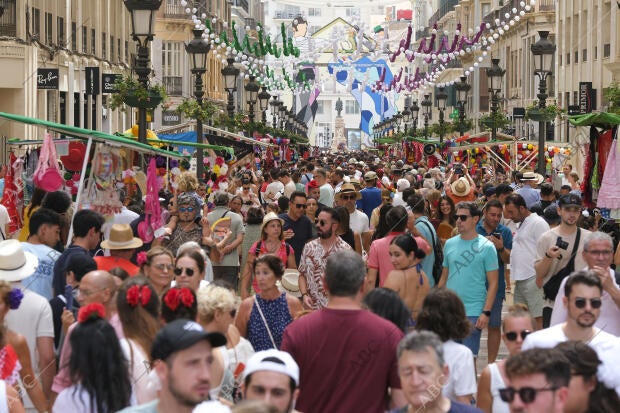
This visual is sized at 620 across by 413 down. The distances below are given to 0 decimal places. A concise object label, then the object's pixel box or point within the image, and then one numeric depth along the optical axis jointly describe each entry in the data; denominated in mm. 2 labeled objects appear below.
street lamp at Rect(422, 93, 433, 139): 62147
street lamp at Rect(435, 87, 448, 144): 51750
